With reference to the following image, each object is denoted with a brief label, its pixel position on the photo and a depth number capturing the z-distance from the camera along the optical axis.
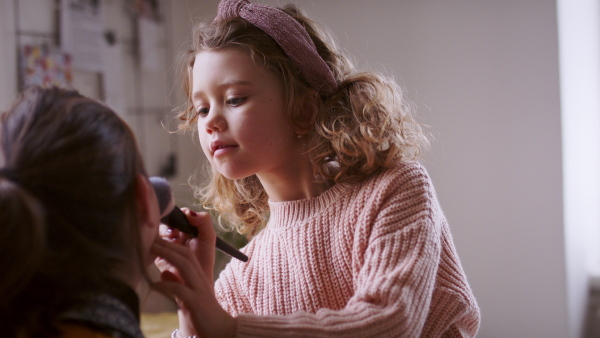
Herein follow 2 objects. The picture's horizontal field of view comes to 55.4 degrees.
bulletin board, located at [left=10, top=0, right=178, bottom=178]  2.02
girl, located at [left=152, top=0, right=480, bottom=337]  0.82
